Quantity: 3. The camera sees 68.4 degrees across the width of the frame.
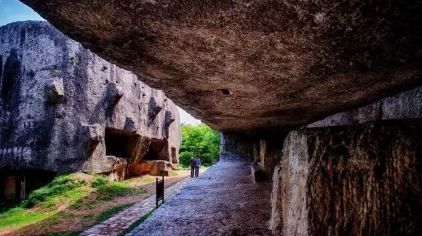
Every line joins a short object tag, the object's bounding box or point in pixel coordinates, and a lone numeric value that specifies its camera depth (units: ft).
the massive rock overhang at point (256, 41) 4.06
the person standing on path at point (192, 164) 59.91
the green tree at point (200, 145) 107.24
